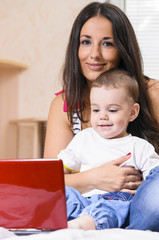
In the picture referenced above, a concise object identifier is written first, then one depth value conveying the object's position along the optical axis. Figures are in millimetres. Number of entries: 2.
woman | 1645
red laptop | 1160
